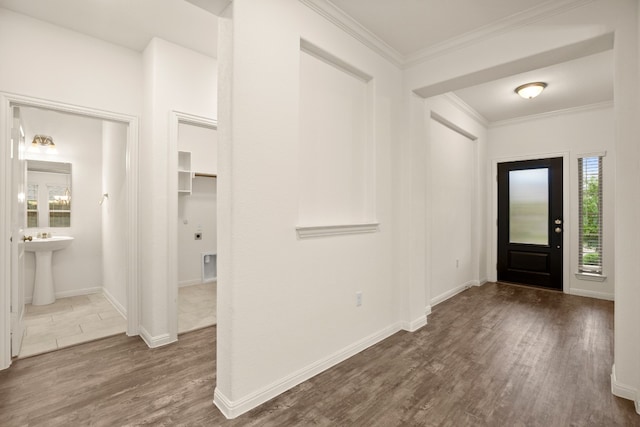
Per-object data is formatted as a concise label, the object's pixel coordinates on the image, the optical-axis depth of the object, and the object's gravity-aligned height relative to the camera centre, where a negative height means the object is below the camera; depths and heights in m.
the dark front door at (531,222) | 4.91 -0.15
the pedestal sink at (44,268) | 3.96 -0.75
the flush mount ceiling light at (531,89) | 3.80 +1.56
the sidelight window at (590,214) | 4.57 -0.01
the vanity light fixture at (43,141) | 4.21 +0.98
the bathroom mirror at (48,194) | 4.32 +0.25
